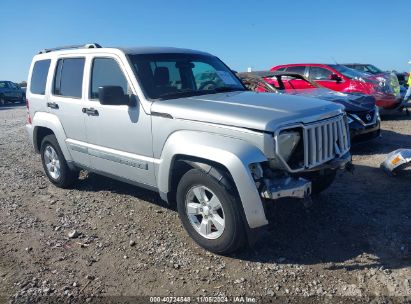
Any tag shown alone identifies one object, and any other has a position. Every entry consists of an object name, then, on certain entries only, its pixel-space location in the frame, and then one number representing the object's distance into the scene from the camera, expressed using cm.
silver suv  331
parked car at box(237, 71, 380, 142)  704
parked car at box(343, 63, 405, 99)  1050
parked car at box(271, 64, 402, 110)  1032
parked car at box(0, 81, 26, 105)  2816
